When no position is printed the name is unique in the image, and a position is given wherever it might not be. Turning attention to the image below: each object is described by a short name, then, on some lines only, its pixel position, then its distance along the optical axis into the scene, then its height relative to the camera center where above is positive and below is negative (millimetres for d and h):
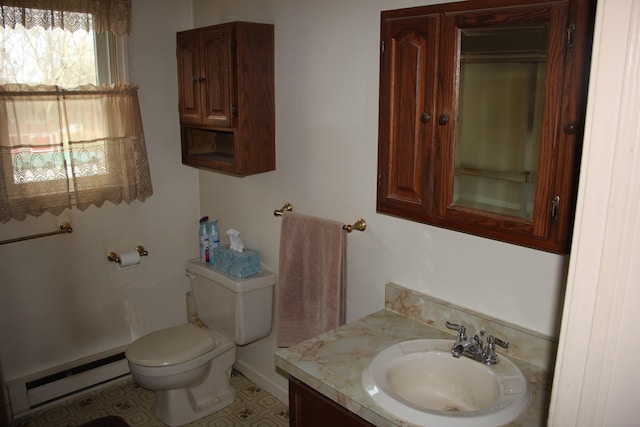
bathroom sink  1461 -826
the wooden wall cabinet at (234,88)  2295 +23
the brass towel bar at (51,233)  2475 -656
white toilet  2498 -1180
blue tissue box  2627 -810
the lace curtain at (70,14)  2238 +329
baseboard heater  2619 -1430
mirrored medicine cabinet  1376 -62
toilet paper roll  2773 -835
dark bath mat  2598 -1555
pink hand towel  2178 -748
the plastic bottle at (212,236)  2846 -736
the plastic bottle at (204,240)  2846 -754
